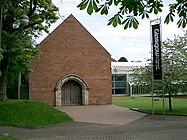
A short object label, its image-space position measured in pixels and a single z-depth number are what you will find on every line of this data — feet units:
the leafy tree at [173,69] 82.94
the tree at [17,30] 74.49
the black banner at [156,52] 77.05
